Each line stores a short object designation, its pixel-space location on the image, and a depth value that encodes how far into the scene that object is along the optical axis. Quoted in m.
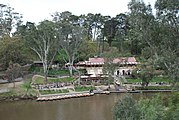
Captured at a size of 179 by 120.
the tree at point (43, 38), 36.75
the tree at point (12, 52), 39.09
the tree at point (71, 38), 39.16
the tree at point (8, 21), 50.44
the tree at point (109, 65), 37.19
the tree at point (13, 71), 35.69
